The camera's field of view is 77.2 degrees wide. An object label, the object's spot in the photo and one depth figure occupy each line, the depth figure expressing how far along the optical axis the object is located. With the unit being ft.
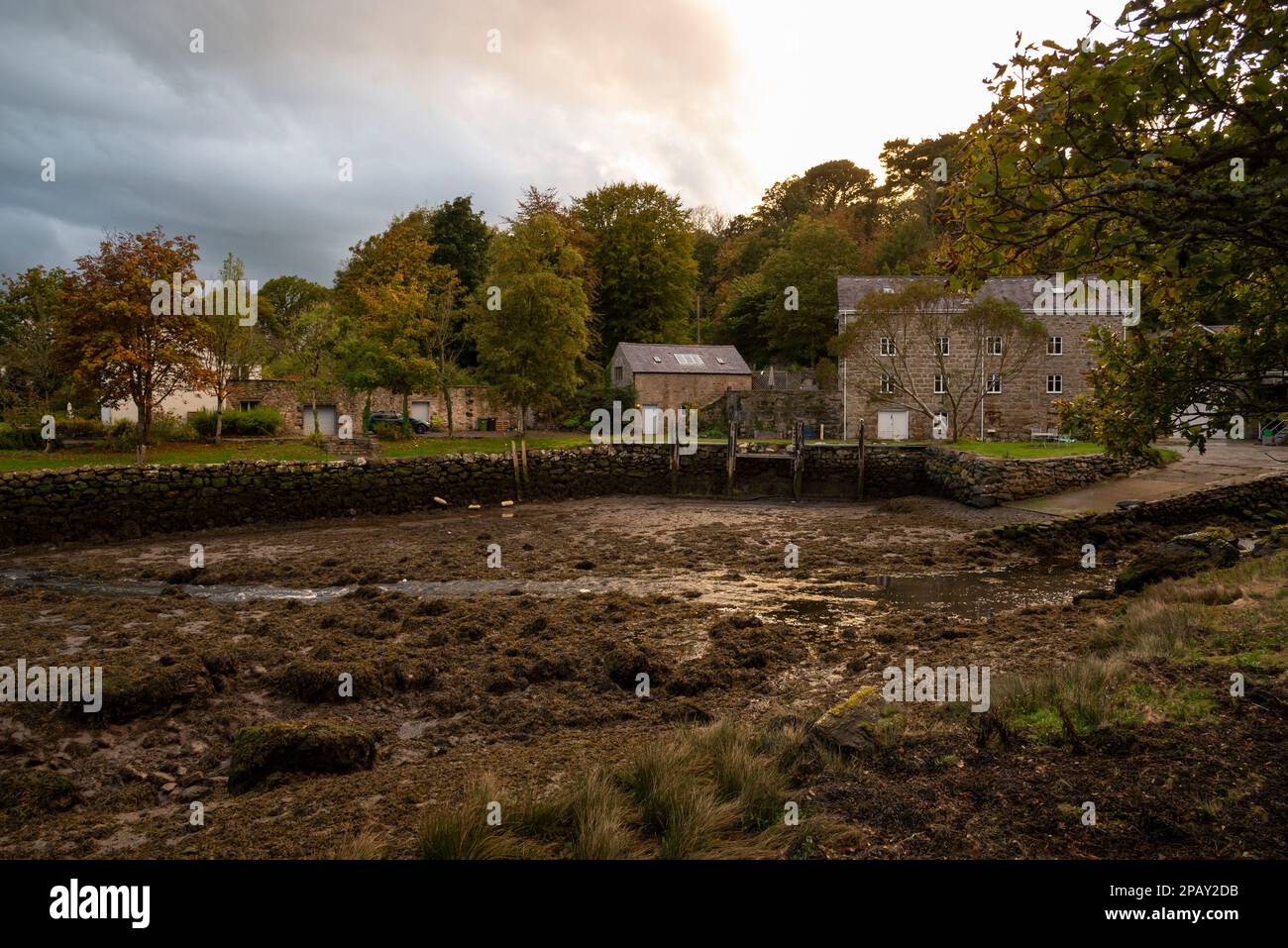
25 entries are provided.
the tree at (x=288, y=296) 259.39
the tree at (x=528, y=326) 122.93
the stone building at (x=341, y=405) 147.64
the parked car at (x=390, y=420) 150.08
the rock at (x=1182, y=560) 43.37
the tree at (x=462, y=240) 193.36
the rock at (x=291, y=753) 21.86
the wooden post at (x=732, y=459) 113.29
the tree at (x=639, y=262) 204.03
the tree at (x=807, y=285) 195.31
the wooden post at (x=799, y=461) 112.16
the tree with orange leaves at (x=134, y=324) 87.40
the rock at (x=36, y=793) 21.06
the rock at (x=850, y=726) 19.83
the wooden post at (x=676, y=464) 113.80
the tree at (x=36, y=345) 118.32
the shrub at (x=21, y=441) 99.04
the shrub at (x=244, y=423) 116.16
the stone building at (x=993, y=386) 151.43
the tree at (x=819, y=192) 255.50
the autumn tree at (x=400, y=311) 123.85
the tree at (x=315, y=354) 153.28
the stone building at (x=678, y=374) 172.96
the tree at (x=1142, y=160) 16.10
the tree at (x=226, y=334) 116.84
